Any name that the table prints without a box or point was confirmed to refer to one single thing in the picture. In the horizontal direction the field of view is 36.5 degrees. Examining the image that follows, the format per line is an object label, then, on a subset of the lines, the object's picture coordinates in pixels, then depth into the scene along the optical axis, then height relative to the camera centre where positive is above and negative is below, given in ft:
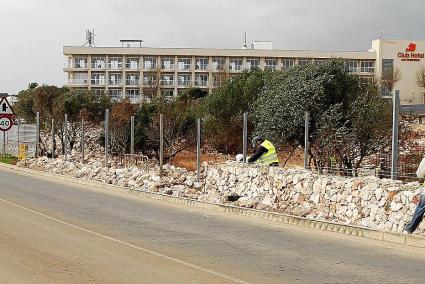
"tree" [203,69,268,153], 129.90 +3.54
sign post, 103.45 +1.10
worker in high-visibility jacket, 60.18 -2.78
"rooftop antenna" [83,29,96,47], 349.82 +46.01
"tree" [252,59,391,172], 69.21 +1.69
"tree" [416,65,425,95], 323.78 +25.95
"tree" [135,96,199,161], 123.44 -0.81
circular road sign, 103.64 -0.33
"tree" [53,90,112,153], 140.05 +3.40
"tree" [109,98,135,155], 119.65 -2.00
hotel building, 329.11 +31.04
